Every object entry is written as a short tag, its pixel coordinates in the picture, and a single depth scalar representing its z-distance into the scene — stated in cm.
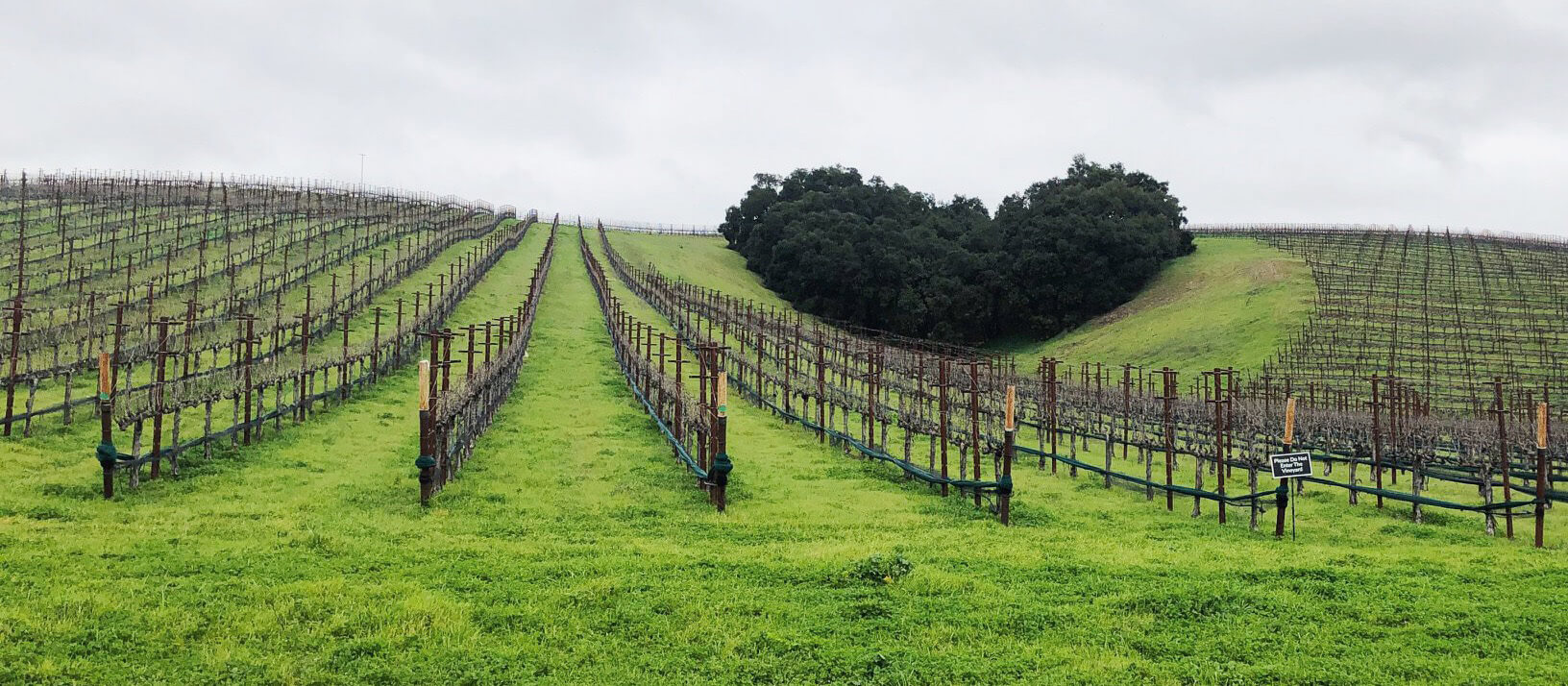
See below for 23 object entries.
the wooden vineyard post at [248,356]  2122
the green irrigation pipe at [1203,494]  1692
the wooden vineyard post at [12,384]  2047
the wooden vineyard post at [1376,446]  2053
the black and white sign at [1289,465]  1468
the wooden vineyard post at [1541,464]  1586
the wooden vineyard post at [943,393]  1911
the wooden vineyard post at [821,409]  2635
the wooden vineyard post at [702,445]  1954
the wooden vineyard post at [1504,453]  1725
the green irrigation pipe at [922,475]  1670
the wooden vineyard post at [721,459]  1661
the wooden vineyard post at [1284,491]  1622
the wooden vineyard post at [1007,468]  1653
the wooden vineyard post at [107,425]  1591
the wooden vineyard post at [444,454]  1856
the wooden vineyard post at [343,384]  2794
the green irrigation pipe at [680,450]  1827
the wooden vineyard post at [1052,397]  2436
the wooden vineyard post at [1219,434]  1738
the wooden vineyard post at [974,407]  1788
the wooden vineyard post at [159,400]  1755
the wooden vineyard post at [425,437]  1656
